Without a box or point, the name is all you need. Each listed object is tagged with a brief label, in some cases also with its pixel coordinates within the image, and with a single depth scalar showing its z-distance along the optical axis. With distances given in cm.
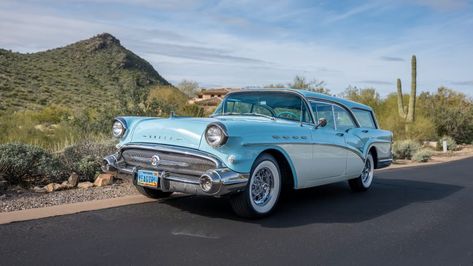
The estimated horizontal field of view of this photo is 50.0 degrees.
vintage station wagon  571
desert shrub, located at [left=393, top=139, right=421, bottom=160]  2189
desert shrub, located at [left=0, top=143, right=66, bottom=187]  802
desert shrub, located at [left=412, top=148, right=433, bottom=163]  2080
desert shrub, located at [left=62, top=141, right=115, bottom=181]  893
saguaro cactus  3150
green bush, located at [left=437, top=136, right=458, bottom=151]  3110
